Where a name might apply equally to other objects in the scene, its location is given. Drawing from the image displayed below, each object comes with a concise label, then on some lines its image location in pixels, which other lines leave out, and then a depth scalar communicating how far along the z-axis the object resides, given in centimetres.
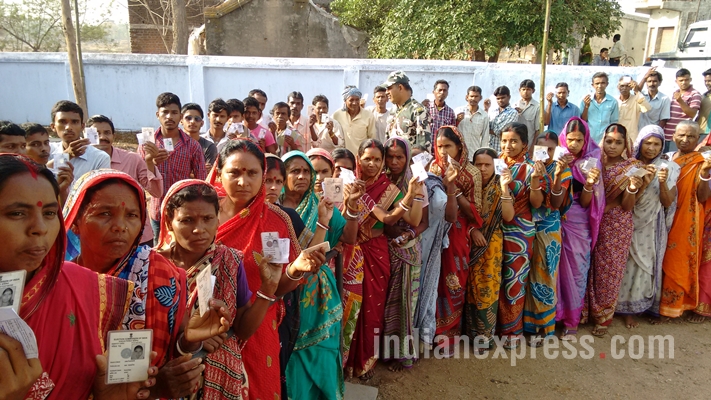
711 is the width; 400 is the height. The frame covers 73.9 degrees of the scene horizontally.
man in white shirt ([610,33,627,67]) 1545
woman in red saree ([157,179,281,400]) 198
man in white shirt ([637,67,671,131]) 780
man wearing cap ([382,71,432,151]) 559
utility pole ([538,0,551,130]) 554
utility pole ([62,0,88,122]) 873
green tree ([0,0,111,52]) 2420
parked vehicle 1041
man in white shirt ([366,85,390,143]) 678
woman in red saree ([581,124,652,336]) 435
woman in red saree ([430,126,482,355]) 392
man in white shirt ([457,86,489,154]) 757
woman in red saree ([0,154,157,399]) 129
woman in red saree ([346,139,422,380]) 346
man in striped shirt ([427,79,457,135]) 704
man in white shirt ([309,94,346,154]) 598
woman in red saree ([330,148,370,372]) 344
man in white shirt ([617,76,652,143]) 782
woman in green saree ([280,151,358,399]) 282
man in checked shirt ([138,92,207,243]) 430
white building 2111
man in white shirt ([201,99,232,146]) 509
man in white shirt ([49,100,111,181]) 353
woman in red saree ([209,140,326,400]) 225
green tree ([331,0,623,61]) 1161
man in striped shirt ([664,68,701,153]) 748
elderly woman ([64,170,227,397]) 163
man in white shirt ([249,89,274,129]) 611
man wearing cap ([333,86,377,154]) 655
